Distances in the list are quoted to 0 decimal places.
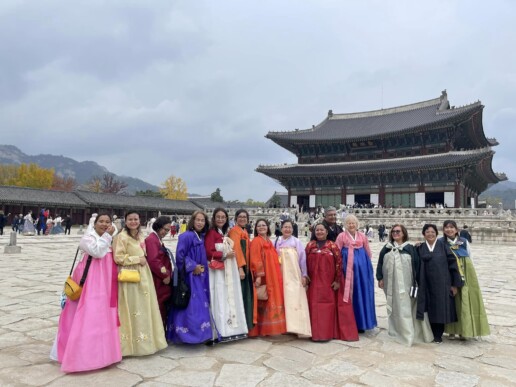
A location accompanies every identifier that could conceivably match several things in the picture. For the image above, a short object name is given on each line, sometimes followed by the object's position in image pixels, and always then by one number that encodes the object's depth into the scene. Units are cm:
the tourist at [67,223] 2636
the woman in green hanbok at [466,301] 497
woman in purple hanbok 451
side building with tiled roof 3158
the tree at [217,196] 6109
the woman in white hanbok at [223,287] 477
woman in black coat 495
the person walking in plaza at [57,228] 2600
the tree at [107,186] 6275
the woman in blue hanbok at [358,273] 527
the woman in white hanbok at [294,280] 506
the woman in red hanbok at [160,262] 444
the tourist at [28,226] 2378
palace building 3288
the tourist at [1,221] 2266
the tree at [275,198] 6298
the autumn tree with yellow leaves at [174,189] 6388
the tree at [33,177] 5431
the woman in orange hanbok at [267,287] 507
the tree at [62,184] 6201
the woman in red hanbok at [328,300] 503
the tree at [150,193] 6154
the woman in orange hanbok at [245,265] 500
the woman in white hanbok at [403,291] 503
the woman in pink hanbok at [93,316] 381
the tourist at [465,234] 1893
